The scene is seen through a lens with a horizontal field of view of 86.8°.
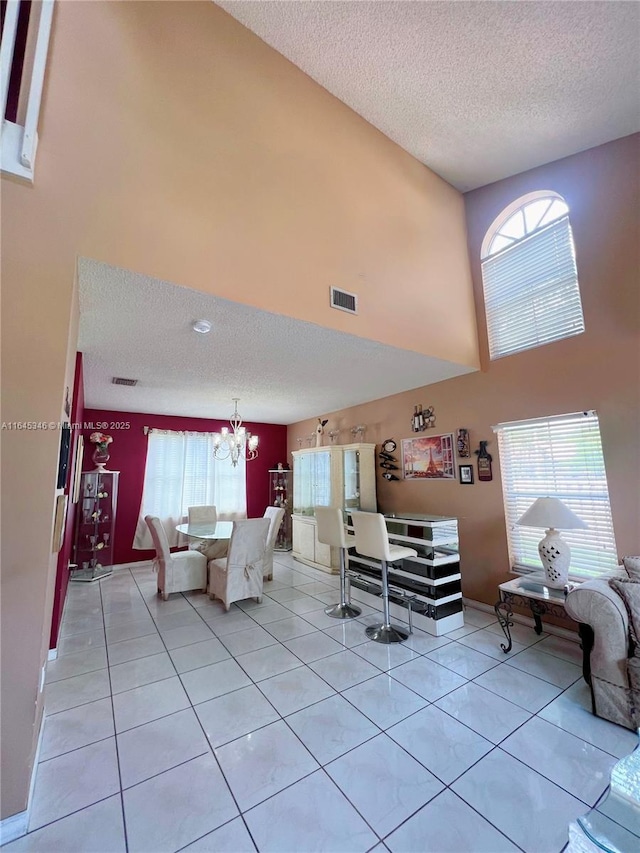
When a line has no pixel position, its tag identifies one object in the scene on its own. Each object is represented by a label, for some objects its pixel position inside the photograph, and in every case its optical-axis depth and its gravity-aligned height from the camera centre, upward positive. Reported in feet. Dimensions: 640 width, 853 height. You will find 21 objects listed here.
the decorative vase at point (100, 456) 16.80 +1.17
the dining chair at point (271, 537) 15.47 -2.72
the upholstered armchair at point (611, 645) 6.59 -3.49
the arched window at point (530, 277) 10.82 +6.71
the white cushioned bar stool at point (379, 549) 10.05 -2.27
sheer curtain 18.93 -0.20
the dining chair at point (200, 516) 17.58 -1.98
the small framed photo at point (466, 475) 12.67 -0.05
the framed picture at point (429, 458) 13.52 +0.69
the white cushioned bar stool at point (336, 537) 11.91 -2.18
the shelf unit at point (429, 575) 10.73 -3.35
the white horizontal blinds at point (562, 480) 9.59 -0.25
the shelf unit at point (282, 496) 22.31 -1.30
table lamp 8.97 -1.64
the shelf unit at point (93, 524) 16.34 -2.17
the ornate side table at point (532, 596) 8.75 -3.18
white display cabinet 16.66 -0.61
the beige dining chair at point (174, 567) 13.34 -3.58
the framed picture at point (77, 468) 11.98 +0.45
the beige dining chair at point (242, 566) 12.39 -3.32
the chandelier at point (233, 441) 16.21 +1.83
